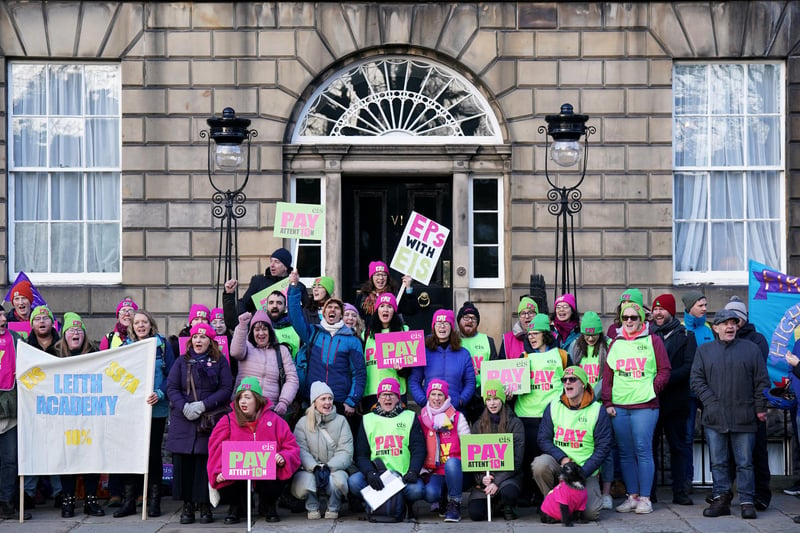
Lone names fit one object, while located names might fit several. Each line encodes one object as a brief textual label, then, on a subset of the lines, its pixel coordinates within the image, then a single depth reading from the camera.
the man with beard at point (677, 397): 11.95
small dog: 11.03
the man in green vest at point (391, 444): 11.37
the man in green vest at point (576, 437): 11.20
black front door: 16.56
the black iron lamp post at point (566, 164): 13.74
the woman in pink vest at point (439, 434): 11.45
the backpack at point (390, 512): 11.23
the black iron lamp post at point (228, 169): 13.79
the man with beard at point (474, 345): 12.09
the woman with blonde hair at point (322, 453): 11.43
